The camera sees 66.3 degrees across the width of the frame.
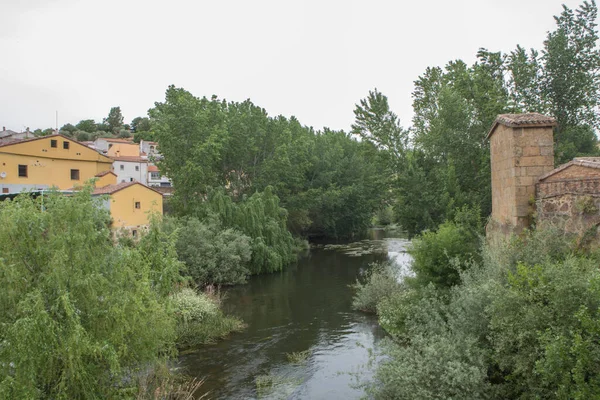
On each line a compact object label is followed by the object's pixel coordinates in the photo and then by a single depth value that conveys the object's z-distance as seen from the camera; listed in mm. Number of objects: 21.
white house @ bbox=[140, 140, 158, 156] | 63181
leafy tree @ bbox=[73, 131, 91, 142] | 75644
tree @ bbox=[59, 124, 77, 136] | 82700
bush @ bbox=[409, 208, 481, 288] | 12641
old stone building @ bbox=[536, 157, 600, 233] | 9414
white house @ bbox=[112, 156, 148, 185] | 47688
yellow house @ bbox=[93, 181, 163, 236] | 23734
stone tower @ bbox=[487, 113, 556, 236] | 10961
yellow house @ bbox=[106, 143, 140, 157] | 52866
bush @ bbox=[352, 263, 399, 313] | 17328
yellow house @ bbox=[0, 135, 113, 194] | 29220
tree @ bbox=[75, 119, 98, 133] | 87688
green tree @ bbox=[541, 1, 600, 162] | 19000
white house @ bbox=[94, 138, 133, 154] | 55584
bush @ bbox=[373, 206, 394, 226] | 60456
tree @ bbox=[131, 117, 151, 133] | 83125
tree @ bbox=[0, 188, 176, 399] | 5816
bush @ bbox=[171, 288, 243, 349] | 14484
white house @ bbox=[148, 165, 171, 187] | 53312
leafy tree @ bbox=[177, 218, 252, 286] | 22953
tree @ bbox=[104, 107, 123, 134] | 92688
